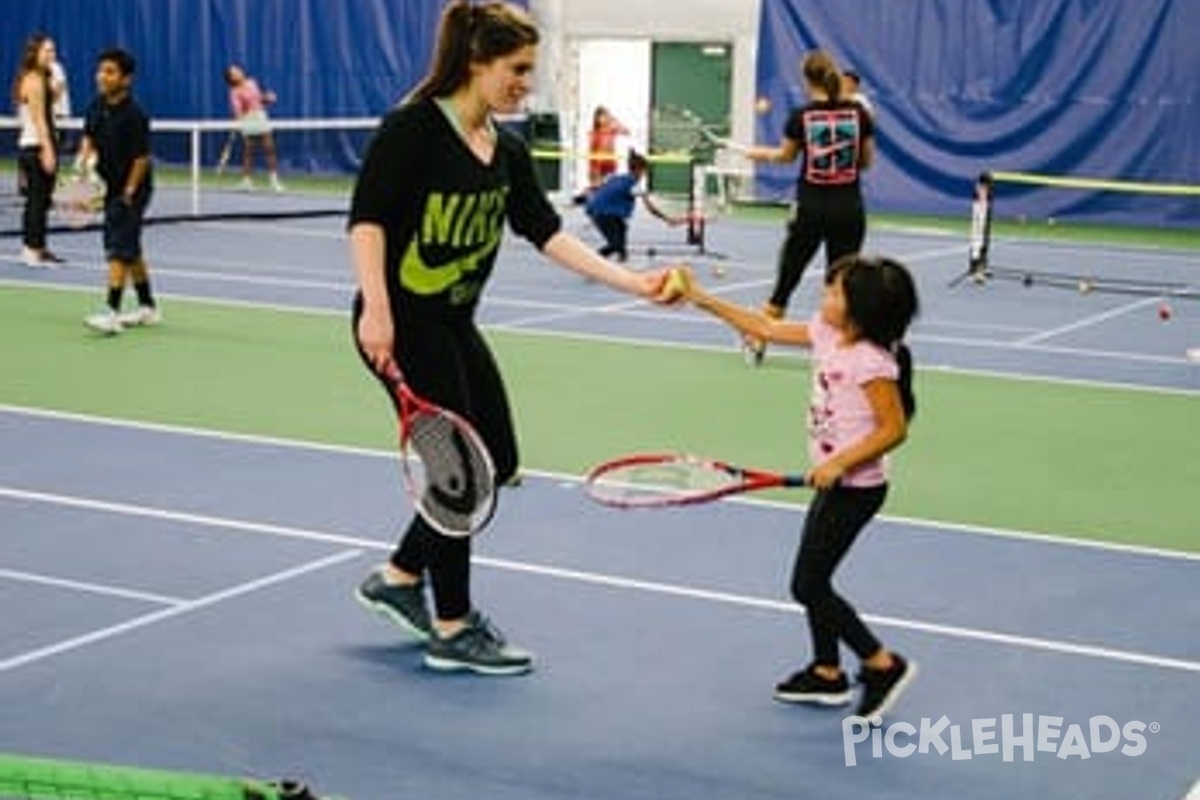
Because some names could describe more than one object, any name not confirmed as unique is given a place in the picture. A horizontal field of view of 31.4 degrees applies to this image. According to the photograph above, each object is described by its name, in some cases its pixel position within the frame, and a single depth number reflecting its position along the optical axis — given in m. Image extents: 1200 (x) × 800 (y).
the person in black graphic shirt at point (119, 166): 12.05
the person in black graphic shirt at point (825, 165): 10.94
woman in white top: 15.75
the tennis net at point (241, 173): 21.97
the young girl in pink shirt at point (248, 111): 25.64
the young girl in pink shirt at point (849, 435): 5.21
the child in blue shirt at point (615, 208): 16.97
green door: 26.34
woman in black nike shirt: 5.41
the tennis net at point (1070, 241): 16.72
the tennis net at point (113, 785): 3.16
